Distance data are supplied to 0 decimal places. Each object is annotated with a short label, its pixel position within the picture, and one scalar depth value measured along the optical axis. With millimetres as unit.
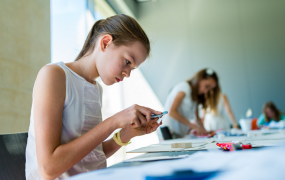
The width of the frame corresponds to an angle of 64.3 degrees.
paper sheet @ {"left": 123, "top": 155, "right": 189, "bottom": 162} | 546
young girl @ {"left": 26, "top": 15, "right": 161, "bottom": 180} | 629
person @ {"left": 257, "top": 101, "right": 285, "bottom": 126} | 4191
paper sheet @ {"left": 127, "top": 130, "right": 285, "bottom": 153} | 731
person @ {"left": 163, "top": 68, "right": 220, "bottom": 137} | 2115
